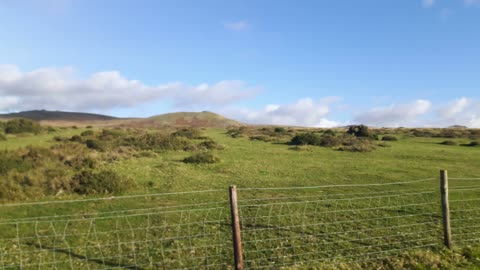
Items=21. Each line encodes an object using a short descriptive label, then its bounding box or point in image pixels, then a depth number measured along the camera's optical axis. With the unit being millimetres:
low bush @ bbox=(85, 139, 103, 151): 27631
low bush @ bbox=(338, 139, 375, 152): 30697
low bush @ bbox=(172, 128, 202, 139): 40688
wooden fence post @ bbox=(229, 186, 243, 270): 6258
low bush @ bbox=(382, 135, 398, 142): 41969
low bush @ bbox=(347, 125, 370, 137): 45316
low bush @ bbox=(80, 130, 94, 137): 38425
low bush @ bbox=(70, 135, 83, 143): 32537
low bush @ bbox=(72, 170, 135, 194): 14680
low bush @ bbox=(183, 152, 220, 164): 22453
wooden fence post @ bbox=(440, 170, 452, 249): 7863
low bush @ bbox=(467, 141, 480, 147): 36094
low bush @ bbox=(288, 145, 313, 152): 31438
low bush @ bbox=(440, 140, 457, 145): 37522
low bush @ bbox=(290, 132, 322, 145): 36031
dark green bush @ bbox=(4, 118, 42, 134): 40719
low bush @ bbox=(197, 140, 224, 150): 30403
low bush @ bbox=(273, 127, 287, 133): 58469
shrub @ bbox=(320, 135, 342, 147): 35031
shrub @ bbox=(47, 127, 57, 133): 45844
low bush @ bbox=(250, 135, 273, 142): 41859
